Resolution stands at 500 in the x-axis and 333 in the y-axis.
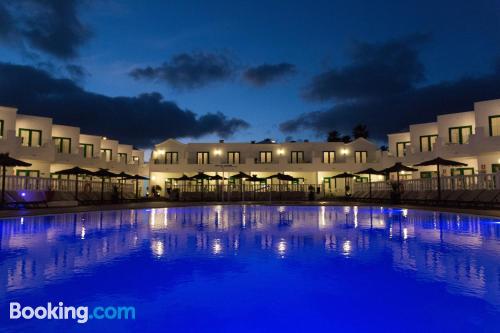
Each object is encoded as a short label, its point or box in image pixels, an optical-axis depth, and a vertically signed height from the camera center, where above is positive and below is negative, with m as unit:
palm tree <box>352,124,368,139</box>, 78.00 +13.80
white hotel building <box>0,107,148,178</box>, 30.56 +4.92
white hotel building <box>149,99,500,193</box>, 36.06 +4.73
